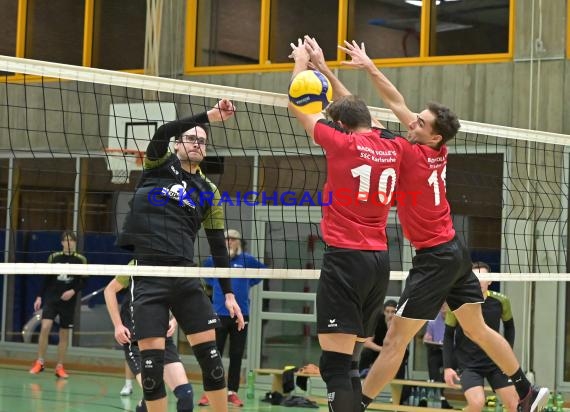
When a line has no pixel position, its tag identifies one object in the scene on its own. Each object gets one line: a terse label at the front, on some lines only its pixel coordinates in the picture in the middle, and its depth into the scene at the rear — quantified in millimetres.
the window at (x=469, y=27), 13047
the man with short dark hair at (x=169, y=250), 6773
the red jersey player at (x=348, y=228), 5926
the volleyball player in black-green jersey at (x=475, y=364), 9016
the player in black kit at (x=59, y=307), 14219
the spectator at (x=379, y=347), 12102
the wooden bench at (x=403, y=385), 11594
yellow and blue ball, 6129
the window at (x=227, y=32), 14531
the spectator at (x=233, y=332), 11938
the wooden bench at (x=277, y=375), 12367
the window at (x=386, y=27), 13523
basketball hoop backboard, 13211
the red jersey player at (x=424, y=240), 6383
